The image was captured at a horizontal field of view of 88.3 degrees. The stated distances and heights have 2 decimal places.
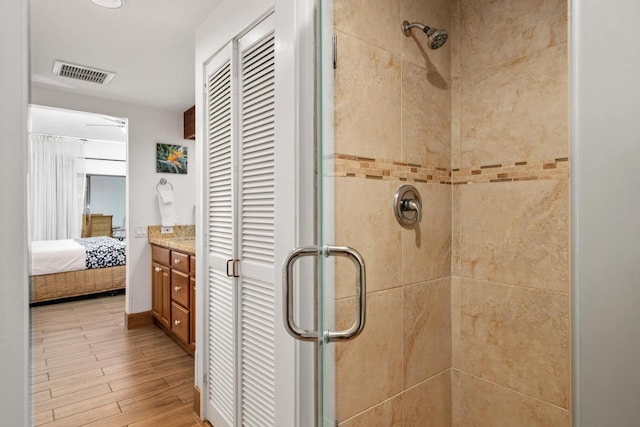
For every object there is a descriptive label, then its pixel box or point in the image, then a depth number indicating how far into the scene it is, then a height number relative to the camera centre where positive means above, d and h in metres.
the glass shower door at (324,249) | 0.95 -0.11
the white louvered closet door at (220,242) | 1.64 -0.16
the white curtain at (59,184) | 4.76 +0.41
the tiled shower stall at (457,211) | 1.02 +0.00
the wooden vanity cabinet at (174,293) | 2.60 -0.72
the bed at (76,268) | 3.82 -0.70
